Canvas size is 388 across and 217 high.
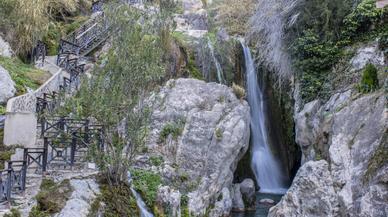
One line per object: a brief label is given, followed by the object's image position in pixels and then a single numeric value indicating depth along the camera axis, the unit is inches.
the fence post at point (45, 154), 400.2
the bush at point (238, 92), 651.6
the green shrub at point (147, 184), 458.0
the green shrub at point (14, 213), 317.2
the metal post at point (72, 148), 423.8
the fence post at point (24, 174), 359.6
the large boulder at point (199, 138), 519.5
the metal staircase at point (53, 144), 357.1
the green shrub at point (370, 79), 454.9
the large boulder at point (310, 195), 422.6
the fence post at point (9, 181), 334.6
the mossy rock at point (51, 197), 343.6
